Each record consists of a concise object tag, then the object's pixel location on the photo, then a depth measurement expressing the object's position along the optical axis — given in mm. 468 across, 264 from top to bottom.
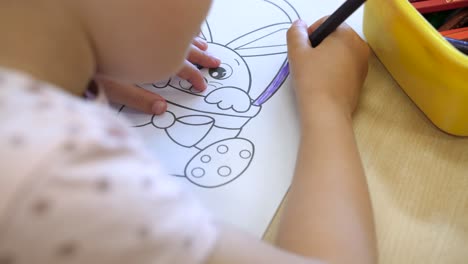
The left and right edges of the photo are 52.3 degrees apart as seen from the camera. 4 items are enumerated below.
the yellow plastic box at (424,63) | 436
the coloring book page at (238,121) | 443
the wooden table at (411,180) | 401
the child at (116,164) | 253
